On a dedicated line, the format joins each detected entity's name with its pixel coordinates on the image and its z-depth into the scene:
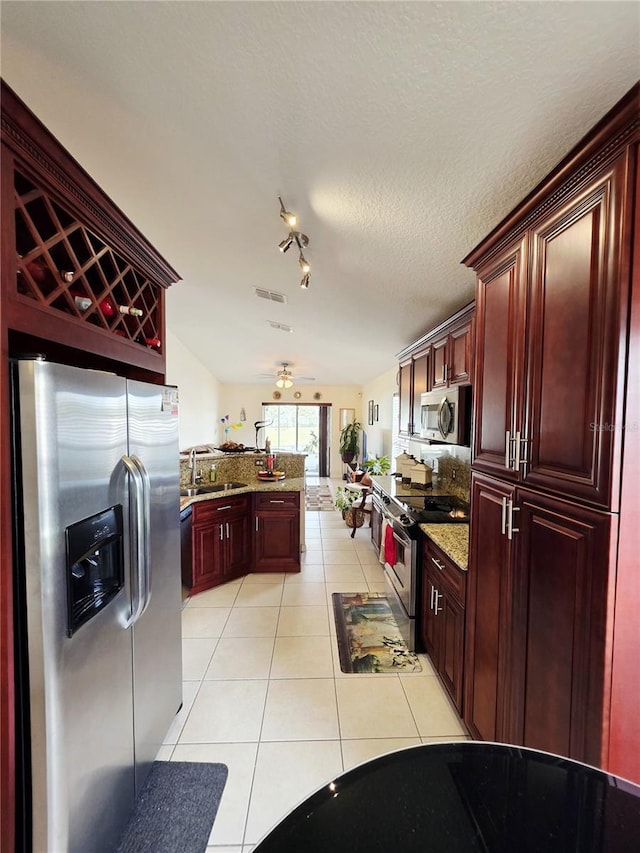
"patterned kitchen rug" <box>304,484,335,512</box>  6.48
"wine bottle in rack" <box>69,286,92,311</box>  1.28
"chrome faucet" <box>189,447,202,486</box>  3.70
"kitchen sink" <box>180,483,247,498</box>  3.45
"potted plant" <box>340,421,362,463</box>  8.63
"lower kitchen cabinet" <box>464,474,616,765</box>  1.00
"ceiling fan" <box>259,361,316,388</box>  6.27
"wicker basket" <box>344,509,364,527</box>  4.96
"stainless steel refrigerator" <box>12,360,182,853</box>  0.98
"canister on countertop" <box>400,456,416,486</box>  3.77
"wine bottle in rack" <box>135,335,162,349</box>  1.86
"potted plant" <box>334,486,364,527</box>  4.98
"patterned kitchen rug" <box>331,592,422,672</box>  2.37
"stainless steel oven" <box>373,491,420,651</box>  2.41
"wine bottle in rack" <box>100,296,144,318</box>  1.50
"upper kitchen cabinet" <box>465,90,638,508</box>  0.93
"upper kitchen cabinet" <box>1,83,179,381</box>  0.98
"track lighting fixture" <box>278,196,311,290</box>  1.83
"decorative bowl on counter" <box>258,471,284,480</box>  4.02
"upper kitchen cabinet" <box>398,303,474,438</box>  2.45
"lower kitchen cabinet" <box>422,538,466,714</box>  1.87
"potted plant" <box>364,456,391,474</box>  5.11
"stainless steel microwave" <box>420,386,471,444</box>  2.39
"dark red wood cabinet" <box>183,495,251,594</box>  3.26
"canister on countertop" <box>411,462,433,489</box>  3.57
